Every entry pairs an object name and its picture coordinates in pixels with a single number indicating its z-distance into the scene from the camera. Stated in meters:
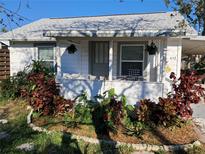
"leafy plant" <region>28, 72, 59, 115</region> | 5.13
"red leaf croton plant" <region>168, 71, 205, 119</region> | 4.38
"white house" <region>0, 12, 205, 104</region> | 5.43
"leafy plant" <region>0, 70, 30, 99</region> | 6.79
